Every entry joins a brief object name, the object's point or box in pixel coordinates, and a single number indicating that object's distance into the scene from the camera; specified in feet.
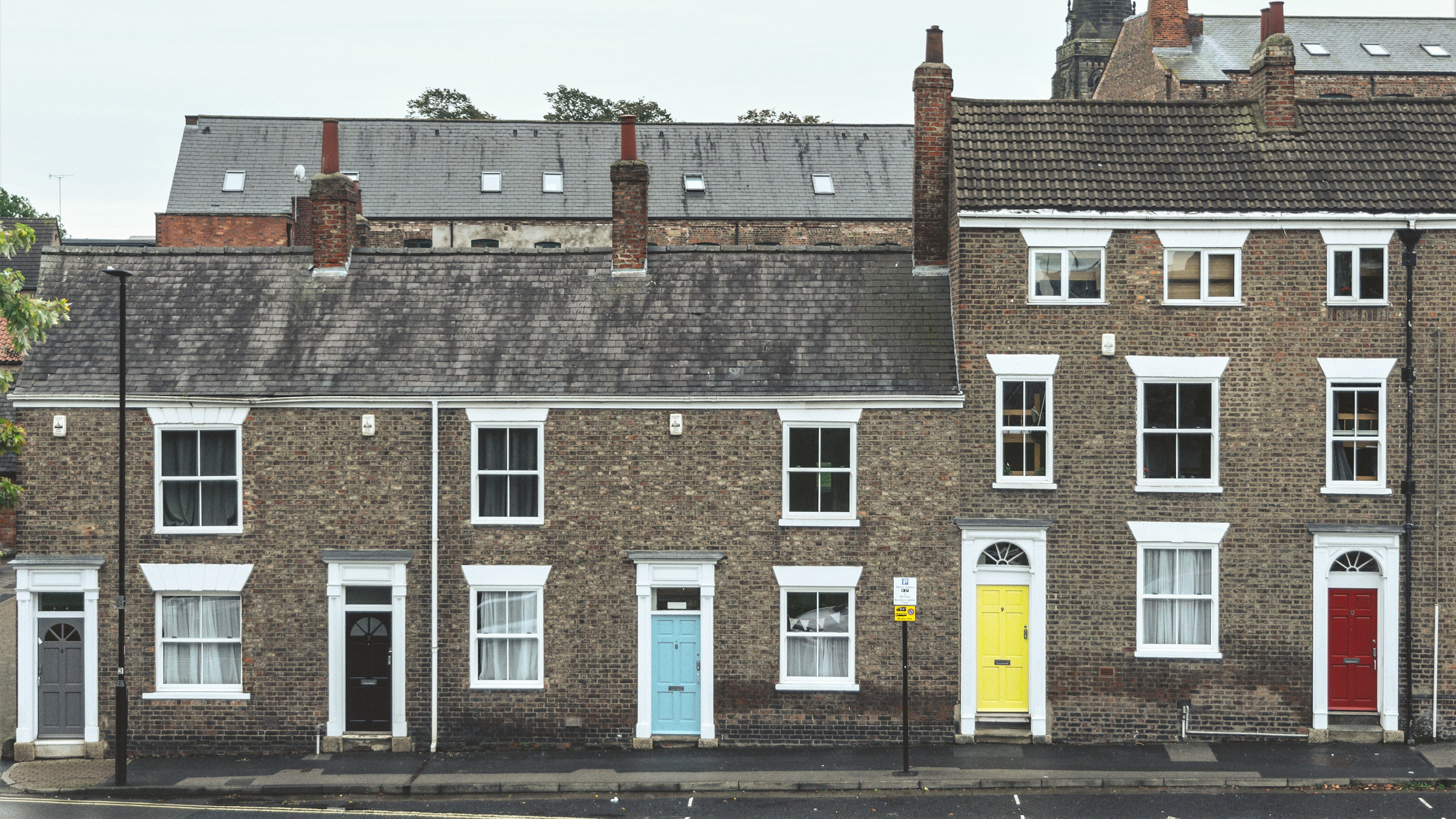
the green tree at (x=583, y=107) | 210.38
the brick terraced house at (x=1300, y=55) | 160.97
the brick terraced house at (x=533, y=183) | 148.77
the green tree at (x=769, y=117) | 199.00
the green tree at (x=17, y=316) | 55.01
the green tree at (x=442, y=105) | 205.46
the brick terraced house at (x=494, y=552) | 62.80
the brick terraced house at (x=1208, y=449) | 62.03
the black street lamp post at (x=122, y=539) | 57.93
